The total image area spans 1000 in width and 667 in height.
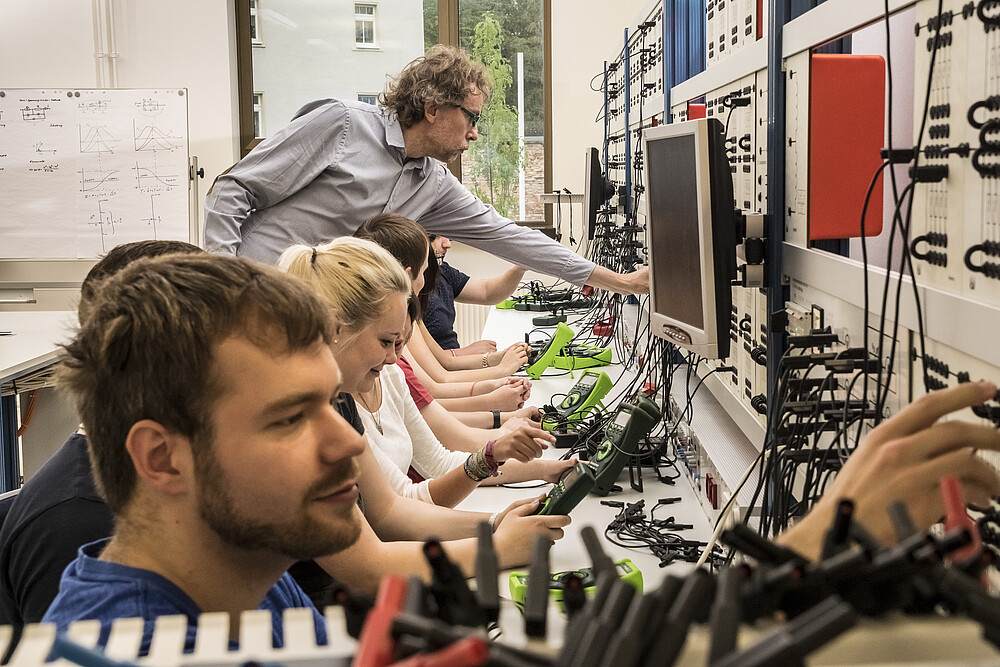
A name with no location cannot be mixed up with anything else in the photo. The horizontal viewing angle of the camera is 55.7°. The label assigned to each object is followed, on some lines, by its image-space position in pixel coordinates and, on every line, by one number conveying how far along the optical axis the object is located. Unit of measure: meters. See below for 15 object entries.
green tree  5.64
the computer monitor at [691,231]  1.53
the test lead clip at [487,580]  0.46
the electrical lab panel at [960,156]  0.89
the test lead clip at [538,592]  0.45
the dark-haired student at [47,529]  1.15
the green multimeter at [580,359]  3.39
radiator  5.92
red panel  1.48
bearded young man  0.85
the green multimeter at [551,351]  3.31
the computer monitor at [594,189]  4.02
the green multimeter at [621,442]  1.74
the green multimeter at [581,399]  2.53
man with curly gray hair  2.70
